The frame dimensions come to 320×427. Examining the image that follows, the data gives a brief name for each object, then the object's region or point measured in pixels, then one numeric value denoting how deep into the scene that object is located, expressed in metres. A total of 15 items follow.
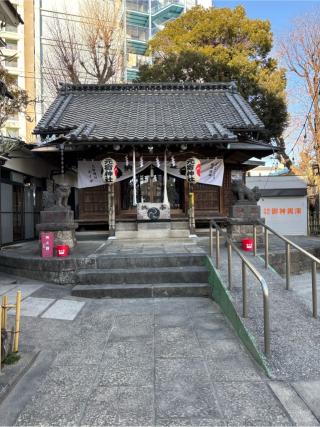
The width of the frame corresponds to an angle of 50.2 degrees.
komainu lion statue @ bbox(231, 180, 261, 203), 9.60
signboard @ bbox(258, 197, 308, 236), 17.81
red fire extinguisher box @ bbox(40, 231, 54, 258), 8.07
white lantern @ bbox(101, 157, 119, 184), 10.73
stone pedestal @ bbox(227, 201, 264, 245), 9.31
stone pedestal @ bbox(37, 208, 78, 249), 8.62
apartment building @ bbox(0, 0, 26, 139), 35.03
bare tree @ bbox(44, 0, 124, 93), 18.80
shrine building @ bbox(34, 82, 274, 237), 10.52
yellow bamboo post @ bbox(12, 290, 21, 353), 3.93
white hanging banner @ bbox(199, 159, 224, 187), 11.83
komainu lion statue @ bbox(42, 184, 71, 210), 9.12
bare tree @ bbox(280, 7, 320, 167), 19.41
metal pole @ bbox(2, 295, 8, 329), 3.77
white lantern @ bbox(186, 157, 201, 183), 10.84
